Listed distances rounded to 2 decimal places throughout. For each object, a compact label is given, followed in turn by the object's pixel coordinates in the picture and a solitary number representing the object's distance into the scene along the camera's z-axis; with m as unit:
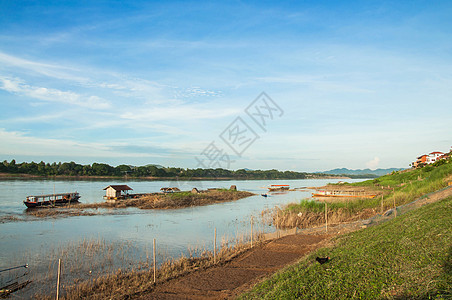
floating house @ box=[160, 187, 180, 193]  56.25
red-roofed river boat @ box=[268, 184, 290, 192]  83.19
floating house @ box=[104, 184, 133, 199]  46.03
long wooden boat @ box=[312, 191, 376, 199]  45.61
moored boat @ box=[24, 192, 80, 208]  37.28
